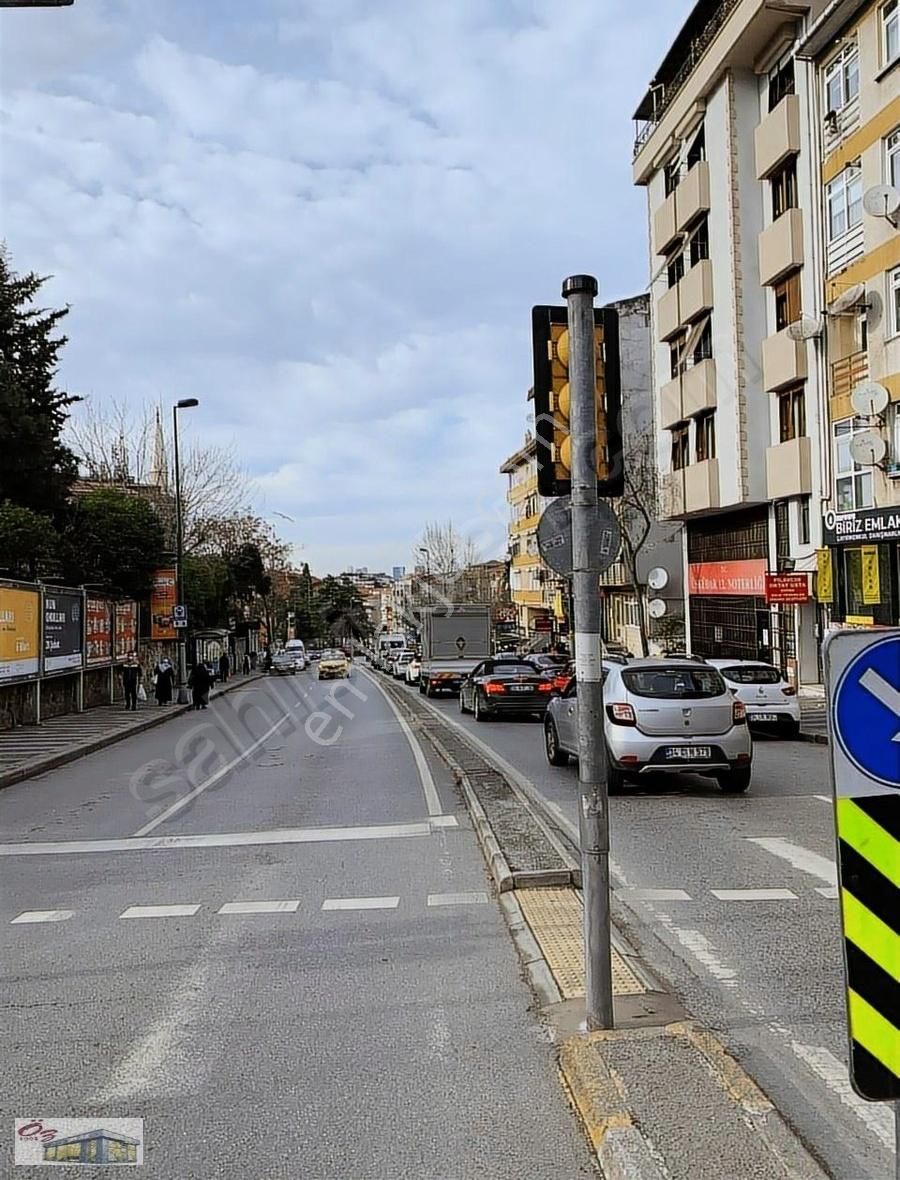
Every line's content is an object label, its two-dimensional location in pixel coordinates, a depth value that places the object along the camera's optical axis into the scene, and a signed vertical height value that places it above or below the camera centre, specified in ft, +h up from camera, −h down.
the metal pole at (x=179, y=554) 125.29 +6.92
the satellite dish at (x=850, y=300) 83.82 +21.80
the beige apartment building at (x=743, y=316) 96.99 +26.60
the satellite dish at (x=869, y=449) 79.51 +10.02
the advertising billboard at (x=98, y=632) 104.47 -1.35
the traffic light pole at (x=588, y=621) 17.39 -0.29
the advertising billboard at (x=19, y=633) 77.56 -0.83
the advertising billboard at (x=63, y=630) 89.04 -0.91
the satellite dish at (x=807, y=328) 90.89 +21.25
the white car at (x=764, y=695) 70.95 -6.14
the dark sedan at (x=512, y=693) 89.10 -6.92
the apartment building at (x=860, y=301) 80.18 +21.59
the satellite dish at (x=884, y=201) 76.48 +26.15
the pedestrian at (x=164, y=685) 117.91 -7.10
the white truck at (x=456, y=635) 140.87 -3.48
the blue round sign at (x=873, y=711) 10.71 -1.11
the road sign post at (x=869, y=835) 10.73 -2.30
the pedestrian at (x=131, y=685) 110.11 -6.52
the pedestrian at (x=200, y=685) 120.88 -7.41
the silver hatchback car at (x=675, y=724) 42.83 -4.71
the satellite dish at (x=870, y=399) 79.00 +13.41
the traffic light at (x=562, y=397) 18.17 +3.28
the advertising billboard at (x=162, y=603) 145.59 +1.65
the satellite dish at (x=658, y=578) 141.18 +2.69
